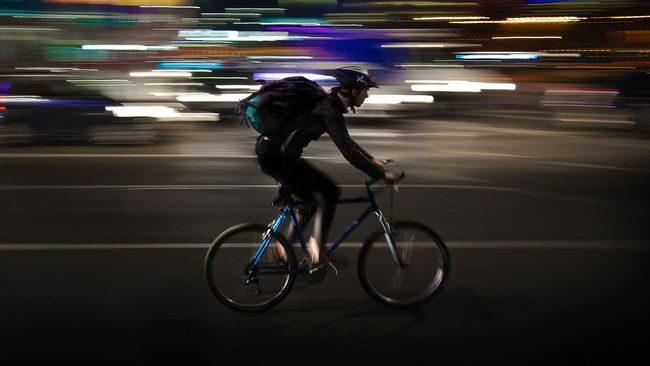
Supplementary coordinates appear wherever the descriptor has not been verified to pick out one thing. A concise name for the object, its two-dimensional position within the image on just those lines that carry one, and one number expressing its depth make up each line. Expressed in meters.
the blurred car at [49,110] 15.84
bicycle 5.23
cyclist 5.01
